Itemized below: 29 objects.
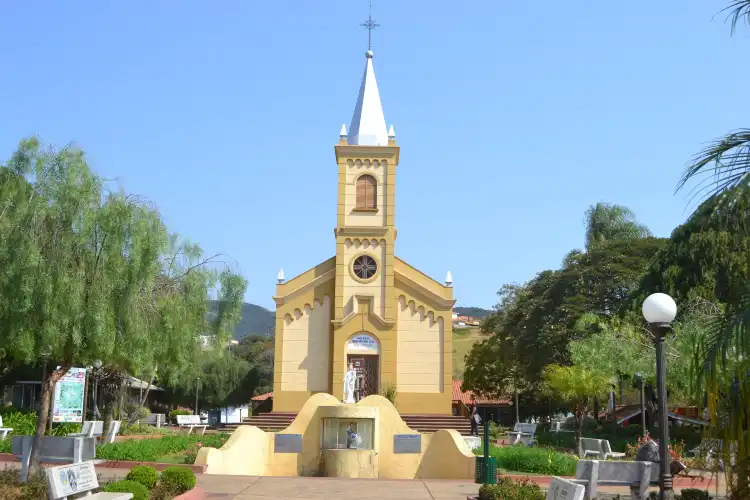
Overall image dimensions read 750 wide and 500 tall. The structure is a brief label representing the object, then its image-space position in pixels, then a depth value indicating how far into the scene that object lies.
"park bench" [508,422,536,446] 31.47
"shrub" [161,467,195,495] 13.41
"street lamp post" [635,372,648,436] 28.32
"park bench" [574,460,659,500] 14.43
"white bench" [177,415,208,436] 39.86
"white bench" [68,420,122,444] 26.38
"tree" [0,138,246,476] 14.43
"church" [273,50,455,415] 37.78
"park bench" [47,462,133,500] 10.72
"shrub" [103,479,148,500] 12.09
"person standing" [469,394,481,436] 37.72
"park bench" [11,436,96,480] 16.03
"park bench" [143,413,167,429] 45.91
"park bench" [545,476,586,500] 10.05
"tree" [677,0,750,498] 8.18
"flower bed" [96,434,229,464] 21.62
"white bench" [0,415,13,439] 24.94
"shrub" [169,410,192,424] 56.65
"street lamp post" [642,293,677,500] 12.18
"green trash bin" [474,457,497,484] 18.66
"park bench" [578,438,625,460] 23.20
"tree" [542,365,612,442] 32.50
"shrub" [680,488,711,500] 12.59
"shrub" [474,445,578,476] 21.16
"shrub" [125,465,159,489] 13.03
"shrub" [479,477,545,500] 12.95
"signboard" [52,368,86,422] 29.91
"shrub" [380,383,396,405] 37.03
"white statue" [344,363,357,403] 34.74
